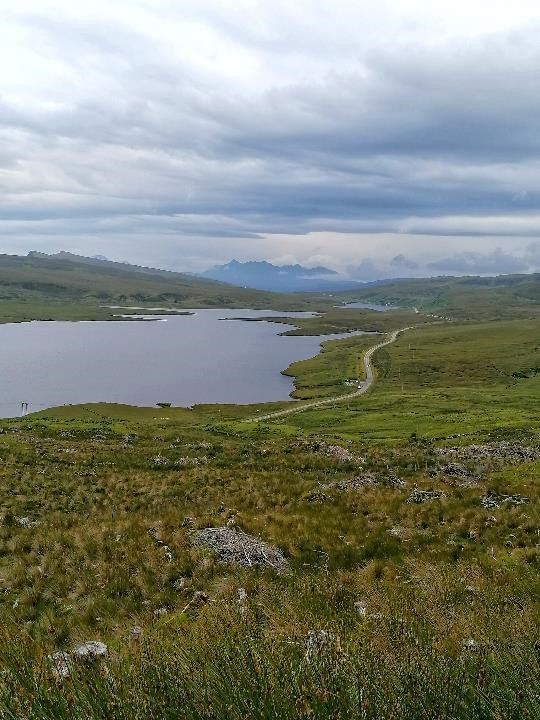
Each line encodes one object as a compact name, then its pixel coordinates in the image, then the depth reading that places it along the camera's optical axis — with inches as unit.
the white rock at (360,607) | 350.3
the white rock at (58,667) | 224.5
